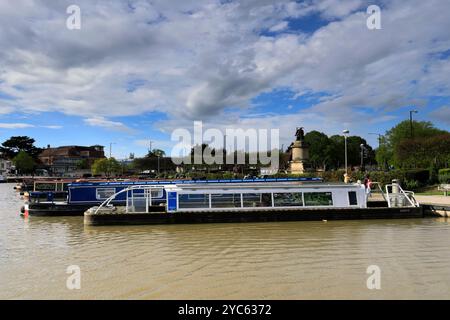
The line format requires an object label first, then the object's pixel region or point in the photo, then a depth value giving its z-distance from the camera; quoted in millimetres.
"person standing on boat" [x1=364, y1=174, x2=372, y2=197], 25475
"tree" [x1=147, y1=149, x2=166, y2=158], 127062
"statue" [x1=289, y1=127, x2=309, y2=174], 55094
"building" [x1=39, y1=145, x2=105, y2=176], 149125
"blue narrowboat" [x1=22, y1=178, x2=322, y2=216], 26906
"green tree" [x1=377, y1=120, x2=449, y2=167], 70788
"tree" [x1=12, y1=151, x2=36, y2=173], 130375
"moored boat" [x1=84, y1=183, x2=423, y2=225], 21688
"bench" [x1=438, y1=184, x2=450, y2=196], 30742
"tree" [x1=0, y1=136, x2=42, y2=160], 143750
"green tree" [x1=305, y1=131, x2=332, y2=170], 99562
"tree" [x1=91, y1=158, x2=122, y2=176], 107881
